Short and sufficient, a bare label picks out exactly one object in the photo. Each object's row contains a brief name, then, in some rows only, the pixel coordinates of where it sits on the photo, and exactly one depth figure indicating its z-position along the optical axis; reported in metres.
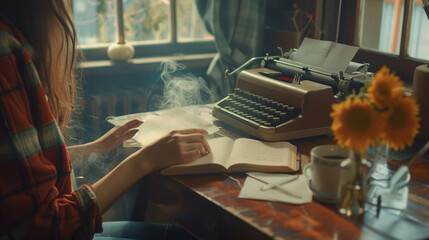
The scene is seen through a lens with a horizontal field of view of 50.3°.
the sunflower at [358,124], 0.90
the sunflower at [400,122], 0.91
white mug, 1.05
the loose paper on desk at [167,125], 1.54
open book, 1.26
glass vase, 1.00
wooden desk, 0.96
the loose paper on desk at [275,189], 1.11
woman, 0.95
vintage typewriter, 1.52
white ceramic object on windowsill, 2.87
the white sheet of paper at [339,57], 1.52
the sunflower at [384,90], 0.90
